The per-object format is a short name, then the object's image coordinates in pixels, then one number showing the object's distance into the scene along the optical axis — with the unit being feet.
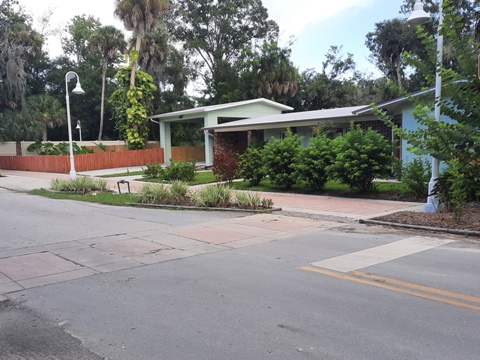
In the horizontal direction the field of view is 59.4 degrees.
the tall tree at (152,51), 127.75
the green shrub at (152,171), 77.71
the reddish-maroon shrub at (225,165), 59.16
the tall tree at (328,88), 136.67
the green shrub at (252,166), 58.70
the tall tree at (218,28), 162.61
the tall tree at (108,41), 130.82
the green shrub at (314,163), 49.47
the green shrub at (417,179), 42.78
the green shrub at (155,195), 46.70
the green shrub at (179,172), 69.41
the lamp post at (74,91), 65.16
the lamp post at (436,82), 33.01
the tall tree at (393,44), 139.95
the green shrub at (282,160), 53.72
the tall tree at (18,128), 118.73
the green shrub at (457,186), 31.22
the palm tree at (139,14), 115.85
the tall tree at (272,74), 130.82
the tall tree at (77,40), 178.60
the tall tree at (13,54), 131.85
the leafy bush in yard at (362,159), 45.24
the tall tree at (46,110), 134.98
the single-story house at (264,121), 59.11
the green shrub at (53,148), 119.13
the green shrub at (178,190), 47.26
